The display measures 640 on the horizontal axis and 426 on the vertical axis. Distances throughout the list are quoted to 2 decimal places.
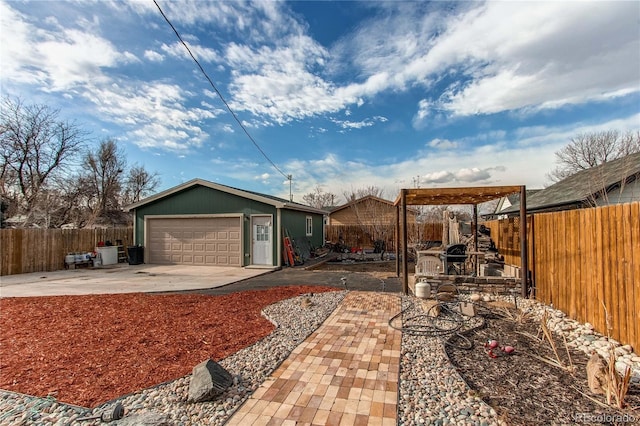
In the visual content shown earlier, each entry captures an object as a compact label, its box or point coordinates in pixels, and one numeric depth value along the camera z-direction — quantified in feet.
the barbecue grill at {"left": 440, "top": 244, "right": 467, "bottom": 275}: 24.56
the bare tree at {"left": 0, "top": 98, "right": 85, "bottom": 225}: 54.65
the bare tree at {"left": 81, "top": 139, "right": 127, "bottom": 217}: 77.56
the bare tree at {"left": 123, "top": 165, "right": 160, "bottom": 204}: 93.62
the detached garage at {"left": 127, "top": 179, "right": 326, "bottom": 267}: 38.17
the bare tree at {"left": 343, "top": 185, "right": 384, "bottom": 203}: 61.38
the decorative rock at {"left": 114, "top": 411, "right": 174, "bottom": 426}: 7.00
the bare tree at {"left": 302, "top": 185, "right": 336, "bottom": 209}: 127.13
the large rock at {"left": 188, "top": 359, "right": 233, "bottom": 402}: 8.16
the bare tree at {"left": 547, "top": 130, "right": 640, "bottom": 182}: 61.26
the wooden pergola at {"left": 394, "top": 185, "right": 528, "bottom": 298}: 20.16
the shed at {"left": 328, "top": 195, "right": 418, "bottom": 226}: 53.11
